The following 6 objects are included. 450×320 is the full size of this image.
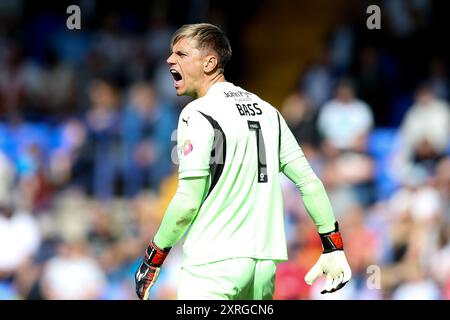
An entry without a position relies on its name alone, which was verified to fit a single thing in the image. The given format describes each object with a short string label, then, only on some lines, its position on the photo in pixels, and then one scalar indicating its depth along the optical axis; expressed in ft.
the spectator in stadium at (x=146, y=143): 41.09
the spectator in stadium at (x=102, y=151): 41.57
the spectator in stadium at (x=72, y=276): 36.27
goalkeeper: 18.10
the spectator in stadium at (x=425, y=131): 40.65
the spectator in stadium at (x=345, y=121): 40.63
